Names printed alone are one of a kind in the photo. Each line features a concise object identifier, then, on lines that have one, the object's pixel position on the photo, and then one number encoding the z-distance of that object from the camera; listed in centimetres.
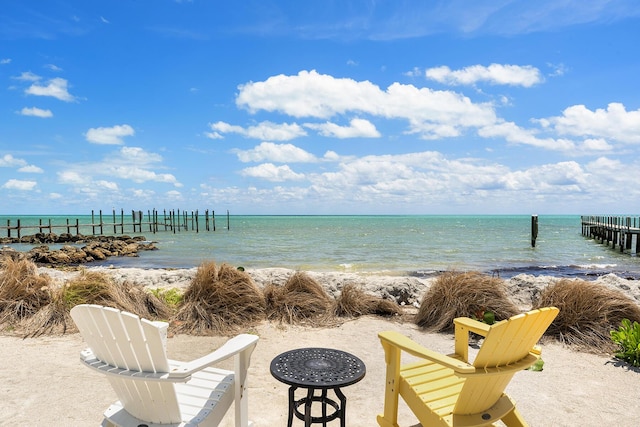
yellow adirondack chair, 202
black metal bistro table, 229
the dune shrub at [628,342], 412
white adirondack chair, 194
